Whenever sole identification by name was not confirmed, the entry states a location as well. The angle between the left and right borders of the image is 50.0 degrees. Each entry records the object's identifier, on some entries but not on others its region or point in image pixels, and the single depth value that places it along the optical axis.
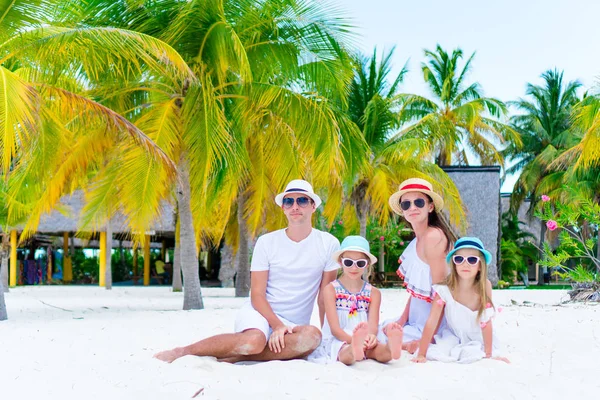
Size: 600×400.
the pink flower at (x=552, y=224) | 9.25
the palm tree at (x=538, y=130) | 26.42
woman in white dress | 4.37
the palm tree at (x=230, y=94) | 8.58
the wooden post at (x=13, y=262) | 19.62
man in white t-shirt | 4.10
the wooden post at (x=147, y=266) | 20.56
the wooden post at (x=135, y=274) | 21.26
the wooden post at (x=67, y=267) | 21.14
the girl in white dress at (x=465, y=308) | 4.12
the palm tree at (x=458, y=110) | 21.03
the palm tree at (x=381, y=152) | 14.99
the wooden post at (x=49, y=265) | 21.30
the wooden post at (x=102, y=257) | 19.78
